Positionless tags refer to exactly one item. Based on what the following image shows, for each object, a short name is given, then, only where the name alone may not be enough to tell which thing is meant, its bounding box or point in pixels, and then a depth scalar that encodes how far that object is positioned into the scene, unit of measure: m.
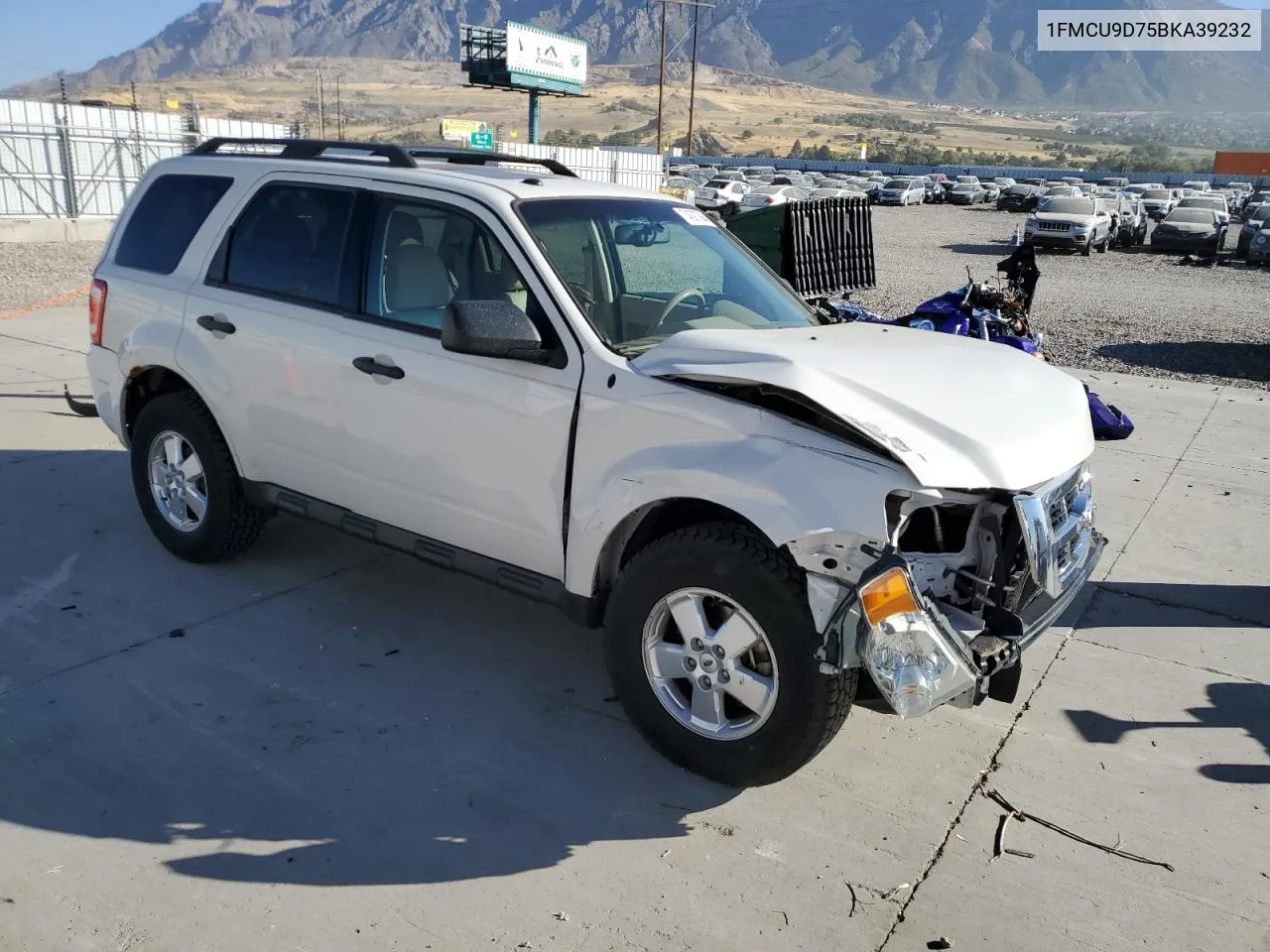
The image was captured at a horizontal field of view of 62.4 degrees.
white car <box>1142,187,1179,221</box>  45.44
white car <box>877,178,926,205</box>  51.16
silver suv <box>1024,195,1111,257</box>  28.55
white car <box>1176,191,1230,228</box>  39.69
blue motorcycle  8.59
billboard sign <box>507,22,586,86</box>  49.16
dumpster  9.77
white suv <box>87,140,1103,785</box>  3.19
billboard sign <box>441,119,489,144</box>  59.69
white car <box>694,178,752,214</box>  37.40
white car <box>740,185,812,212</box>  38.25
